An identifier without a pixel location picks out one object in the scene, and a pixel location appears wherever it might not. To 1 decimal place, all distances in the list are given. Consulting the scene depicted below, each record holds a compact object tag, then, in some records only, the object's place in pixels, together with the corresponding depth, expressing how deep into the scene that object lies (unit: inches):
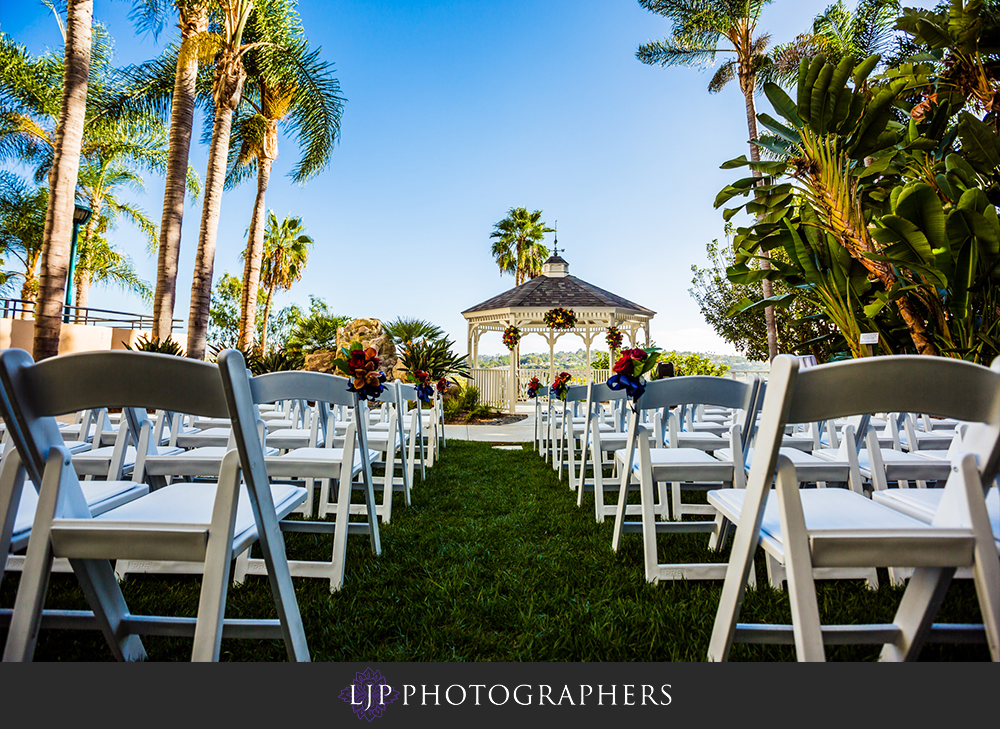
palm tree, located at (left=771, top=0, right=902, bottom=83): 446.0
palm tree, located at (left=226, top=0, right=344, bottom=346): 424.8
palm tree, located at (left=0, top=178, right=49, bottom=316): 717.9
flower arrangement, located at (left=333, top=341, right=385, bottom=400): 93.0
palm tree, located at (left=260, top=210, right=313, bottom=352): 1011.3
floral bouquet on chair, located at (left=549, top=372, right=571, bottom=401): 211.7
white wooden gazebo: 518.0
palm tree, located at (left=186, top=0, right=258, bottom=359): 332.2
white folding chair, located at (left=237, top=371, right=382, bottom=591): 76.1
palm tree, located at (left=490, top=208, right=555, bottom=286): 947.3
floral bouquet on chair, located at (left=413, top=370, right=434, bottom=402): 199.0
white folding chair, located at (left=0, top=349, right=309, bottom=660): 40.0
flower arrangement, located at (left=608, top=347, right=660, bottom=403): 88.2
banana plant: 160.1
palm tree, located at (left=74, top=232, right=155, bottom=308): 800.3
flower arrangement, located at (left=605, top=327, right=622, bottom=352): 388.5
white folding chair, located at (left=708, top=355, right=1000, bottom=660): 38.6
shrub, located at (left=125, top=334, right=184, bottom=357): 275.7
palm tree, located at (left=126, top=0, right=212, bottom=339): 317.1
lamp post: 341.4
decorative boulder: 459.2
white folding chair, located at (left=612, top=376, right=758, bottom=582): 77.8
